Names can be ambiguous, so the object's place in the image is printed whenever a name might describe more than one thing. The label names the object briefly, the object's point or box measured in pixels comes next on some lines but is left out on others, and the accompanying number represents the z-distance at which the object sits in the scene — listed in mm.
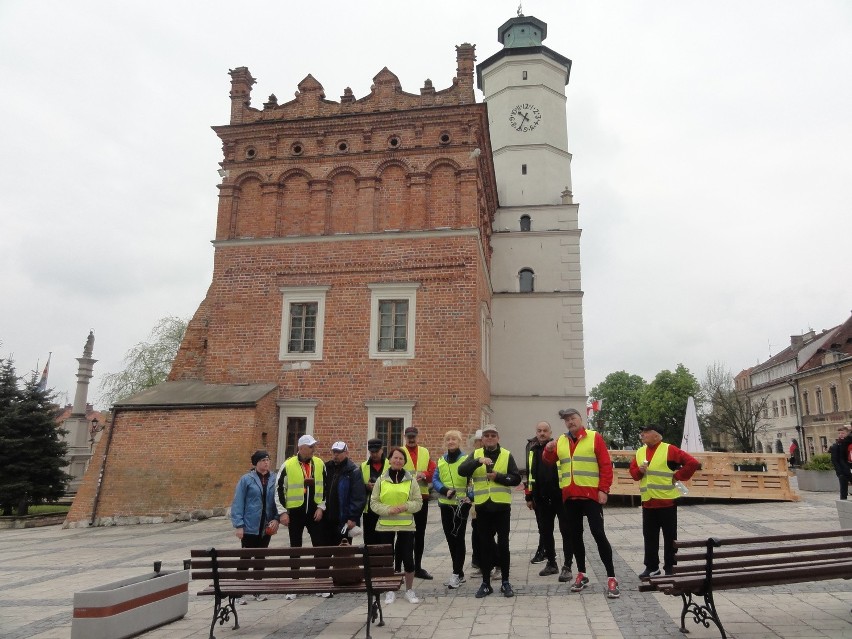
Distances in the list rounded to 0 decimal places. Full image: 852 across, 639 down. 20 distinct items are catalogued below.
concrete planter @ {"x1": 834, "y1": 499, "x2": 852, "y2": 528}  5945
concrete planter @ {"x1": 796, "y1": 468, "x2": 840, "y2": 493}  17562
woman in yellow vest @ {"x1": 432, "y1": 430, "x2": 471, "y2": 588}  6934
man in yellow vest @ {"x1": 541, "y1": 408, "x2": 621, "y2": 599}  6211
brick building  15695
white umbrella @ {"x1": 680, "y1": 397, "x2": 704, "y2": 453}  19266
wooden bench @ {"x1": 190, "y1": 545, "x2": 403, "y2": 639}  5305
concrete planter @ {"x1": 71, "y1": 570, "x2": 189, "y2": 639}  5191
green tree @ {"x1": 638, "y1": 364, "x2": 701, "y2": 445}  53469
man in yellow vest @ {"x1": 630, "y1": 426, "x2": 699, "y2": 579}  6371
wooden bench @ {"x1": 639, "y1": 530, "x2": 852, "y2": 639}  4801
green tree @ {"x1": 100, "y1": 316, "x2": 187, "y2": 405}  34688
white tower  23234
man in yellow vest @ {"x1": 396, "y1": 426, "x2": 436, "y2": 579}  7418
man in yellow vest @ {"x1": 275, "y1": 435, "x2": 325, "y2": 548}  6895
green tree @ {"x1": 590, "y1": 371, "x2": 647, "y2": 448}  62562
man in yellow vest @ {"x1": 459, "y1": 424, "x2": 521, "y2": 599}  6484
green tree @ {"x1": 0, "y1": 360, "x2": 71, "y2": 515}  20312
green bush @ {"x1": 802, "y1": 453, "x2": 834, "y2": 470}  17641
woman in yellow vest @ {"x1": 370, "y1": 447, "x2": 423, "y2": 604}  6449
